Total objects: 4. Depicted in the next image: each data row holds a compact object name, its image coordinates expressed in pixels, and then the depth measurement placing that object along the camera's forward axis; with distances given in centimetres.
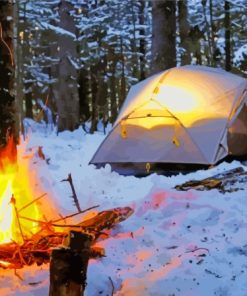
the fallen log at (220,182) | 681
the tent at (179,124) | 1003
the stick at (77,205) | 567
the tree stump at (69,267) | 316
